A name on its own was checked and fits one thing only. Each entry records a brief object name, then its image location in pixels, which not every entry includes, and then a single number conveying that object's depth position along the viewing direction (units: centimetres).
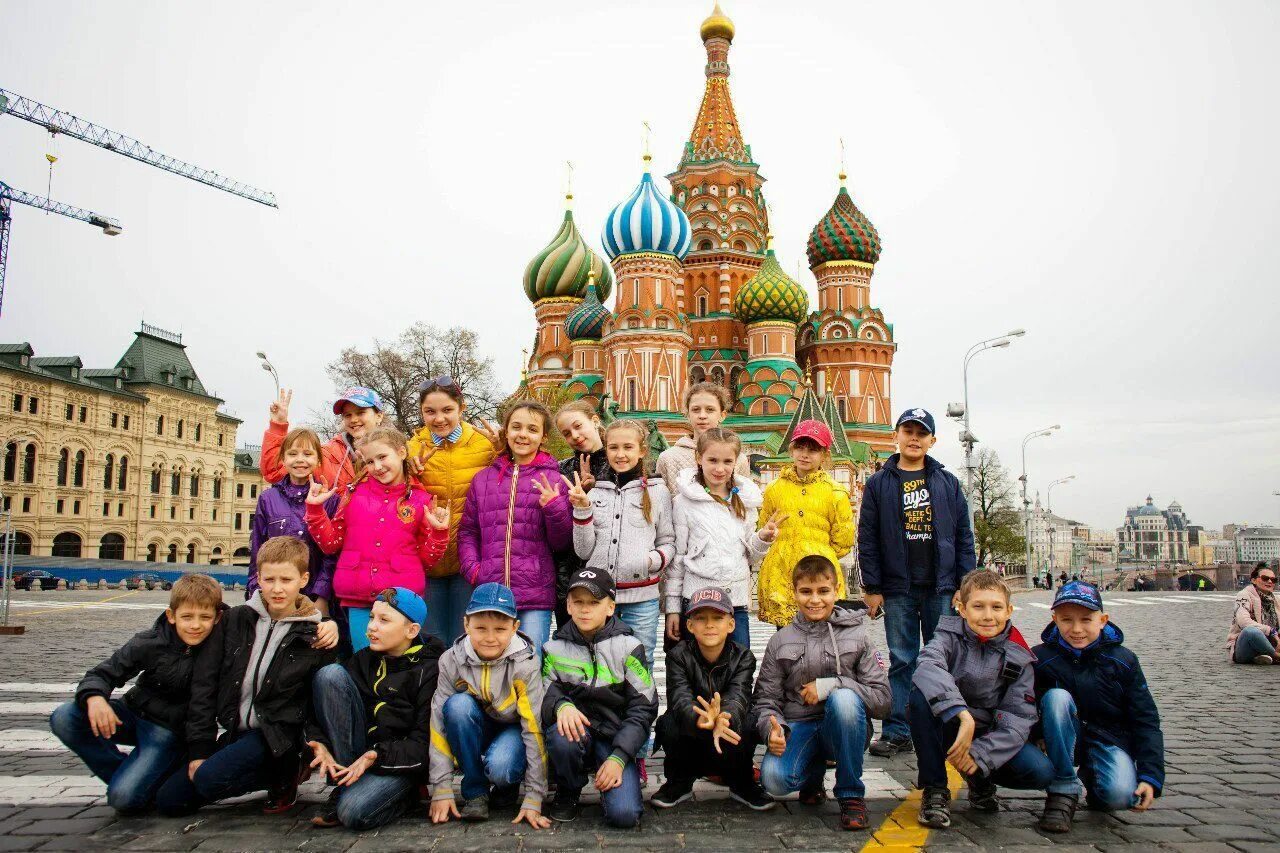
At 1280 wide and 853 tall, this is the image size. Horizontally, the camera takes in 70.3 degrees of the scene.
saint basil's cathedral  4053
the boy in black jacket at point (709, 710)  433
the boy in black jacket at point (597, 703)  413
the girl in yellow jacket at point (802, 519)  549
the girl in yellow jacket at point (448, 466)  552
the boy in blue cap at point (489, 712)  425
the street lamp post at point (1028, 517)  3932
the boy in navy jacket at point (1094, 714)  418
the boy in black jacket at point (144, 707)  415
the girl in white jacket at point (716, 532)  527
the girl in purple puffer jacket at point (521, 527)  509
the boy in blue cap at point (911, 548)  563
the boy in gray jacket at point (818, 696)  419
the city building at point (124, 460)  4403
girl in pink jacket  499
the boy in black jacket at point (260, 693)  420
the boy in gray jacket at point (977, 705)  414
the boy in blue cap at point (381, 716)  411
